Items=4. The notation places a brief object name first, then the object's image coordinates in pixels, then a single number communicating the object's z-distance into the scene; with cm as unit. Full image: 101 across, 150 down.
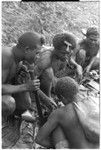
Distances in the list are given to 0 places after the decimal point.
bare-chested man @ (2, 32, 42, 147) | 271
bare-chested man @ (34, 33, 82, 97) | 308
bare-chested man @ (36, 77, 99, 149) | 238
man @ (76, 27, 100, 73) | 365
